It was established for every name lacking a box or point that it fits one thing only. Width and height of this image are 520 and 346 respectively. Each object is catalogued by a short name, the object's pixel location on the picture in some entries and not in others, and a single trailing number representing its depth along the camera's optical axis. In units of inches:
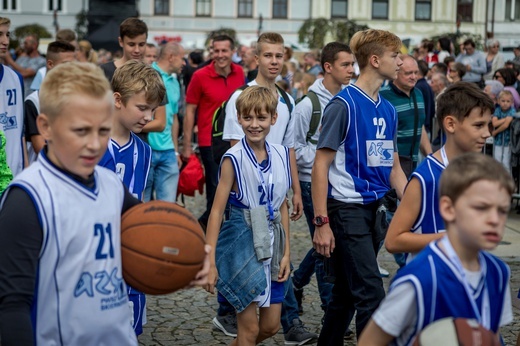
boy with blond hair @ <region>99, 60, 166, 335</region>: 202.7
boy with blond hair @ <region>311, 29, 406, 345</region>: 224.7
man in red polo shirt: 386.0
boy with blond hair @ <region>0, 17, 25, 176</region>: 268.8
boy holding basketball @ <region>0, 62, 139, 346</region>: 122.7
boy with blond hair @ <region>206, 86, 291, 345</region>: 217.0
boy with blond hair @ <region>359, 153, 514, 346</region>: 127.6
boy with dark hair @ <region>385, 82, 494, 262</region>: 169.0
